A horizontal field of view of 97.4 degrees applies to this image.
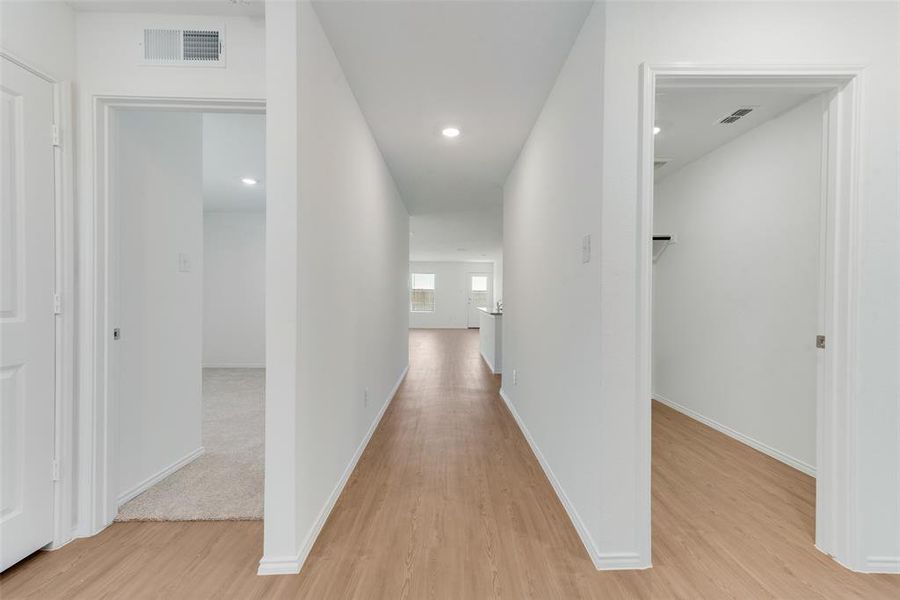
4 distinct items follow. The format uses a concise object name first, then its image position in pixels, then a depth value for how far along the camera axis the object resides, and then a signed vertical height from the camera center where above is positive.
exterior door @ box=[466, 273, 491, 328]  14.36 +0.06
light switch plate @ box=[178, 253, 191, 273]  2.57 +0.19
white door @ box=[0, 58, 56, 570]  1.60 -0.09
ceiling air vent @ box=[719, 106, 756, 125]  2.72 +1.28
